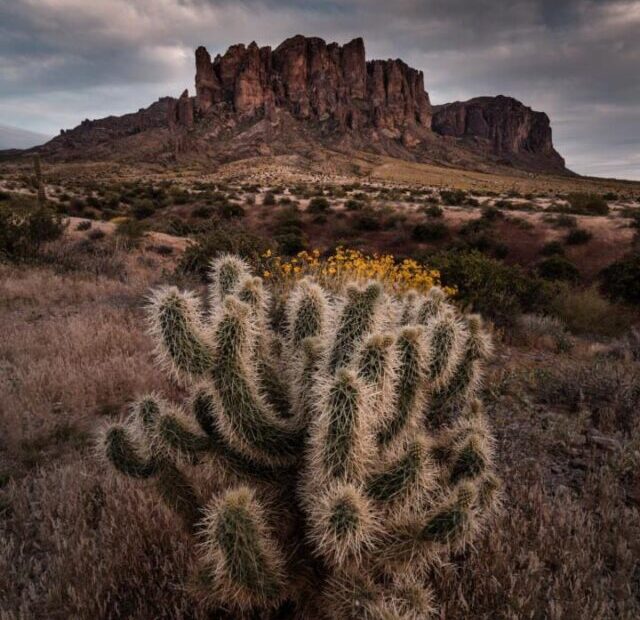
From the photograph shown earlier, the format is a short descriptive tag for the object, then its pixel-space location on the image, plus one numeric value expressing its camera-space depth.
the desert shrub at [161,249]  14.67
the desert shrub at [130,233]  14.65
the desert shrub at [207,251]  10.71
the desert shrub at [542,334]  7.15
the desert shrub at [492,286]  8.67
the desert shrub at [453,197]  28.42
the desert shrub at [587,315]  9.94
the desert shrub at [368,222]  22.17
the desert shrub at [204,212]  24.94
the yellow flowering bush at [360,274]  7.09
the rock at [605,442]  3.73
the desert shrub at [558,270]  15.53
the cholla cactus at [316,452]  1.85
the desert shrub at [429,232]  20.02
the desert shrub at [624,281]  13.40
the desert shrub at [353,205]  24.93
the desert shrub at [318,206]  25.02
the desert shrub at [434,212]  22.02
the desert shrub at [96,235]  15.38
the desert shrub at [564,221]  19.28
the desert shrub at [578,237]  17.88
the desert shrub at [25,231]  11.00
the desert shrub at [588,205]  23.48
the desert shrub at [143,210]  27.00
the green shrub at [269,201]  27.01
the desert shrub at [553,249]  17.30
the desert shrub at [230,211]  24.94
